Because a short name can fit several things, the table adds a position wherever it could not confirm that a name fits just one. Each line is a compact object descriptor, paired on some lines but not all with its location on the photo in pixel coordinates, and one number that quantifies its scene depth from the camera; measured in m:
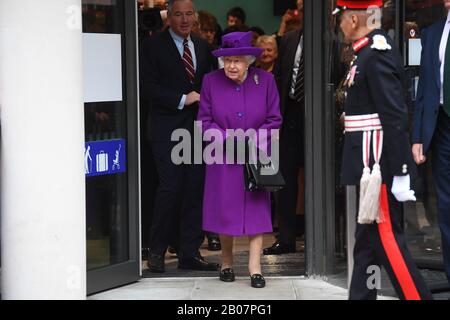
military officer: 11.92
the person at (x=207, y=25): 20.28
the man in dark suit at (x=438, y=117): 13.49
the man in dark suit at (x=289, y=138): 16.98
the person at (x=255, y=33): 22.56
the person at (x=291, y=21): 18.78
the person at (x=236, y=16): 26.27
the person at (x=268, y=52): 18.98
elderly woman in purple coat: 14.91
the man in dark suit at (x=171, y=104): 16.17
